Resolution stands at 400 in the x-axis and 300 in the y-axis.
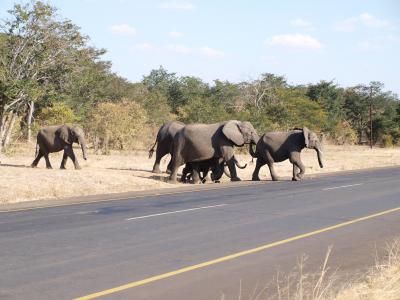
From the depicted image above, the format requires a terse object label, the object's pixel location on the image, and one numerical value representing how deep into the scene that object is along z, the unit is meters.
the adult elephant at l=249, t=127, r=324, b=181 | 28.03
